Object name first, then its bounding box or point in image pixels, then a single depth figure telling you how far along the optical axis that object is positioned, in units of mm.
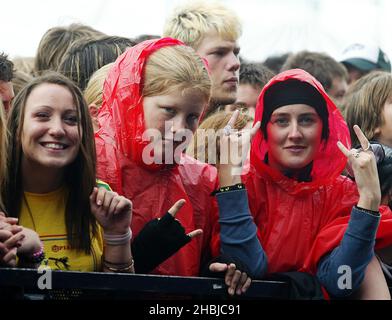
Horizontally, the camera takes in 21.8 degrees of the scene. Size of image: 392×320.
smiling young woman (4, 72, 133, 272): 3725
